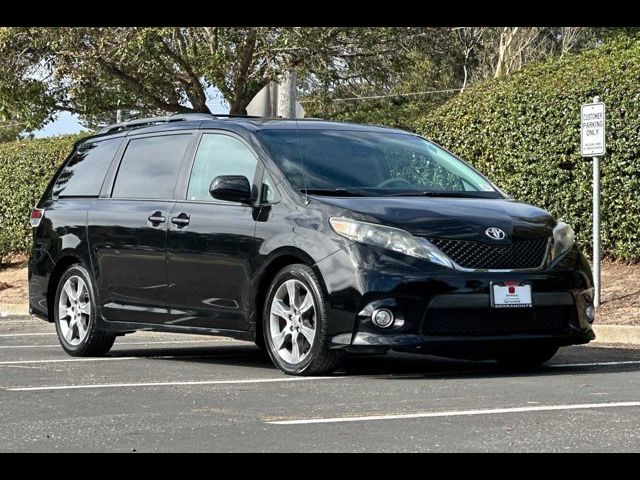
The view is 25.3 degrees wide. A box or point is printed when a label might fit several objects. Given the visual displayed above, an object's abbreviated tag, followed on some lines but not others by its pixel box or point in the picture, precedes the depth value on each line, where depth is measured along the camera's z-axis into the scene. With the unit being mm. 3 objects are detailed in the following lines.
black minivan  9039
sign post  14188
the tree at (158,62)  24906
